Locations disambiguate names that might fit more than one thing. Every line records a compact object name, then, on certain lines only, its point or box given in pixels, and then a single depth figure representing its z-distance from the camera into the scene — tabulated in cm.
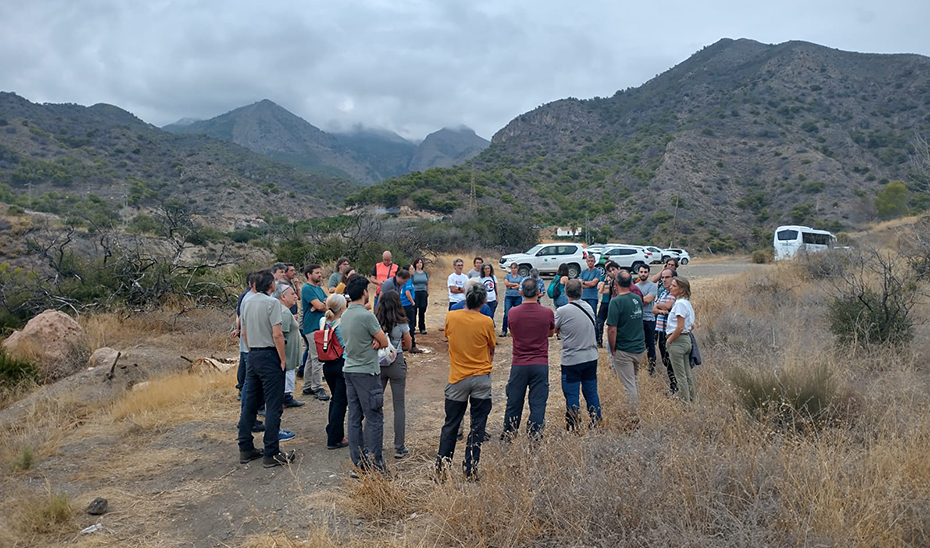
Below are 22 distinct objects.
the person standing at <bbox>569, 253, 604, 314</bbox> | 1016
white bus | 2607
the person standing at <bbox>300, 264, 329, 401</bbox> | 723
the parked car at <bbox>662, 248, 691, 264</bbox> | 3045
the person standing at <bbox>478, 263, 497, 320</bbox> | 1032
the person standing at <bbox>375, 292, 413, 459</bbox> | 546
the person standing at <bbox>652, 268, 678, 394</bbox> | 679
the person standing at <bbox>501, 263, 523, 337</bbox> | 1064
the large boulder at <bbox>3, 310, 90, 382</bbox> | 942
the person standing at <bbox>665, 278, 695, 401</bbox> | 622
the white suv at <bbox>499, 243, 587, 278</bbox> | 2420
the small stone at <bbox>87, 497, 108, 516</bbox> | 459
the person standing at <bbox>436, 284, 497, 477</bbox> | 477
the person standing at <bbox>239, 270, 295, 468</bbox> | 532
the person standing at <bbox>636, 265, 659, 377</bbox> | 790
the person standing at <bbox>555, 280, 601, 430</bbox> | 541
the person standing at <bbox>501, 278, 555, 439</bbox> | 510
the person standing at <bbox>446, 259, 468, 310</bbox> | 1017
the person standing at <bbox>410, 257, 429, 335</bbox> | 1095
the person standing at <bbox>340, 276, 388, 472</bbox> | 495
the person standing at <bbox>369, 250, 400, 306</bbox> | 954
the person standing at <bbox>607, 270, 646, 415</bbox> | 603
